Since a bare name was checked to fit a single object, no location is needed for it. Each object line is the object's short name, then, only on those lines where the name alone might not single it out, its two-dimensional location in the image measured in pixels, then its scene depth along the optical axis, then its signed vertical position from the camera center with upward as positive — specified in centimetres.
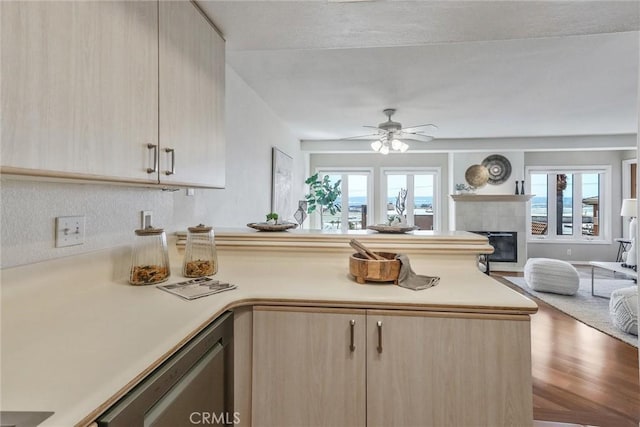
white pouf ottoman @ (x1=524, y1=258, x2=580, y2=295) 427 -84
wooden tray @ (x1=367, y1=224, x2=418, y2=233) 191 -9
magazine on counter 128 -32
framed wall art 401 +39
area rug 316 -108
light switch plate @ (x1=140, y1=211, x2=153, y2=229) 161 -4
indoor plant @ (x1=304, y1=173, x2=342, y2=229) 603 +34
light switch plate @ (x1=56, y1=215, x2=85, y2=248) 116 -7
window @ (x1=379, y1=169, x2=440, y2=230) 700 +46
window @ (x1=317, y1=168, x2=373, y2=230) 706 +31
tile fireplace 627 -13
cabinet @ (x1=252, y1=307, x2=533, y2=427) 121 -60
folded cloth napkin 141 -29
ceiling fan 387 +93
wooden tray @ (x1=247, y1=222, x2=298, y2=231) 197 -9
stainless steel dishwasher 72 -48
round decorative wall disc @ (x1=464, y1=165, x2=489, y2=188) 647 +76
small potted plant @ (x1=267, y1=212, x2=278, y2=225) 210 -4
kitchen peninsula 112 -48
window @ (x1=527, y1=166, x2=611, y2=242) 663 +24
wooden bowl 145 -26
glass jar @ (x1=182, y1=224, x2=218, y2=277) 158 -20
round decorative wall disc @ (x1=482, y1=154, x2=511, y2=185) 649 +93
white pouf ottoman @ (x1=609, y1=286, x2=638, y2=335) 300 -91
